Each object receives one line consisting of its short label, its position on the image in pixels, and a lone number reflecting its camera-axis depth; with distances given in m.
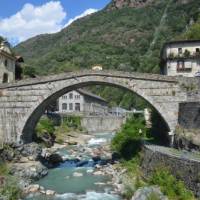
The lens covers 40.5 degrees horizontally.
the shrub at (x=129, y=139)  23.54
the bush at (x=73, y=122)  43.32
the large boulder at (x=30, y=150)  22.95
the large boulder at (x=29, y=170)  19.91
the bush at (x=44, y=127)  30.23
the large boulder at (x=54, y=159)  24.61
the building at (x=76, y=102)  51.75
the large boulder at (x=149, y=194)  13.70
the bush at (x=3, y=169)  19.52
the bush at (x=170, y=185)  13.38
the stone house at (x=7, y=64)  27.84
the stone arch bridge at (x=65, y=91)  21.23
